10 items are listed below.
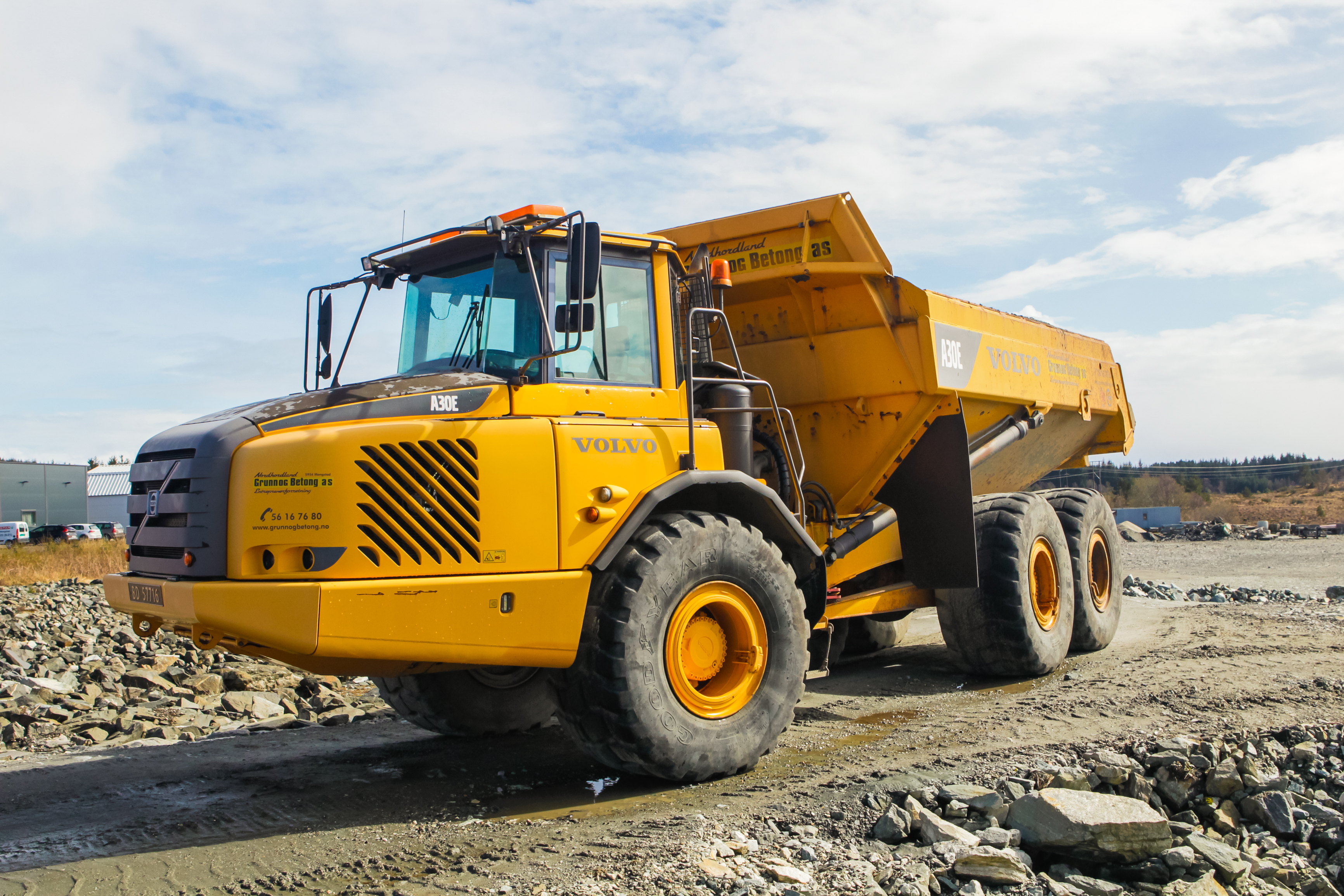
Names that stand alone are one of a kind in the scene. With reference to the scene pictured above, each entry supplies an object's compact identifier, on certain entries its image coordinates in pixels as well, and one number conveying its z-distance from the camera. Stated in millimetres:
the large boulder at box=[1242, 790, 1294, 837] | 5227
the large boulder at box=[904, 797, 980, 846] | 4391
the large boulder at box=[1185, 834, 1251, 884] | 4578
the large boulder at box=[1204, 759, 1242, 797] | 5434
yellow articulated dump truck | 4449
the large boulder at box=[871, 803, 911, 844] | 4453
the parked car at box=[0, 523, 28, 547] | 46375
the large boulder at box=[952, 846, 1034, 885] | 4121
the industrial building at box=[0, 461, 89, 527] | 55750
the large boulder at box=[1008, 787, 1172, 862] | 4508
